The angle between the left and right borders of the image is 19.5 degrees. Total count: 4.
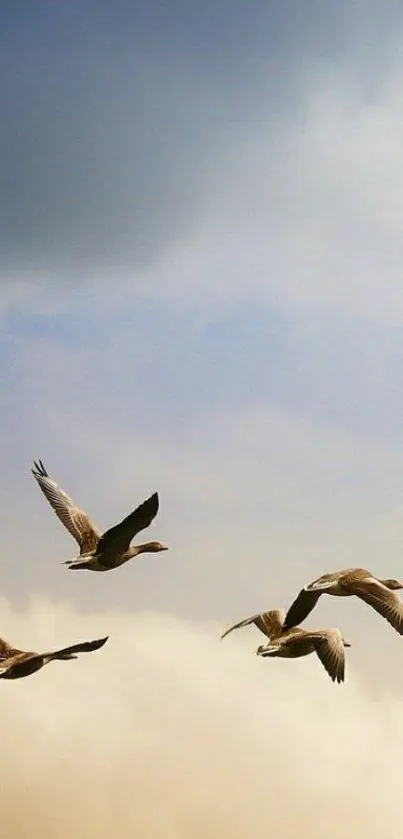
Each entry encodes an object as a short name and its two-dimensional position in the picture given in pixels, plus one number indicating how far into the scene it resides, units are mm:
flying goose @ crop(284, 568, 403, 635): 41750
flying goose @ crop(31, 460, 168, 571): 40703
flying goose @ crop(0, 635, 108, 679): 41050
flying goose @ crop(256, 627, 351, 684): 39688
